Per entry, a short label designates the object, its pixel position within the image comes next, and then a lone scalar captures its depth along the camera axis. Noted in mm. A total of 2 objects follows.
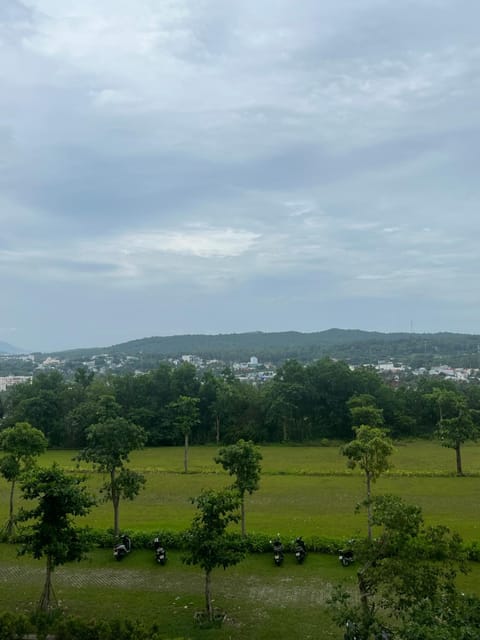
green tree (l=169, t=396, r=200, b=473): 34594
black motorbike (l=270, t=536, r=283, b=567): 16531
